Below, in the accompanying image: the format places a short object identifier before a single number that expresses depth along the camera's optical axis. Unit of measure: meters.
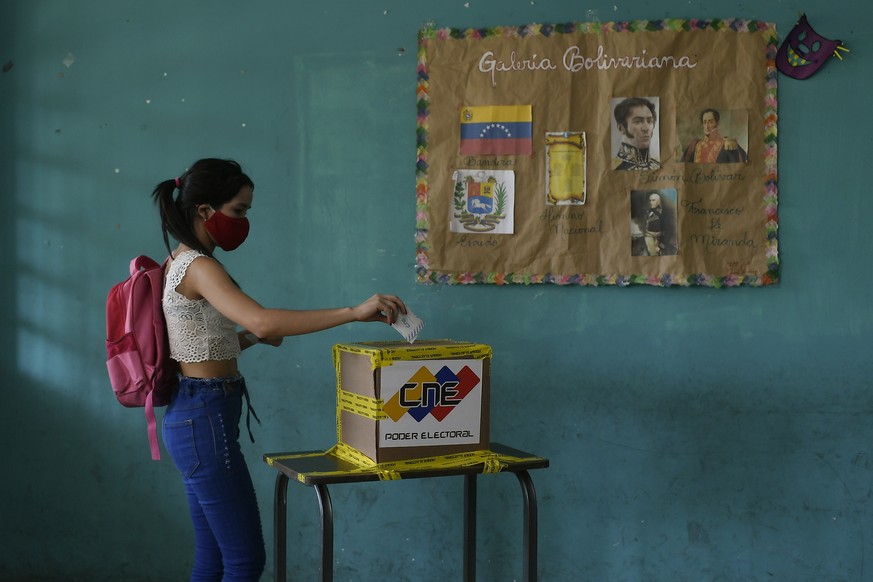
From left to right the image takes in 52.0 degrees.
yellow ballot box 2.15
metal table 2.08
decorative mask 2.87
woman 2.07
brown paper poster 2.91
